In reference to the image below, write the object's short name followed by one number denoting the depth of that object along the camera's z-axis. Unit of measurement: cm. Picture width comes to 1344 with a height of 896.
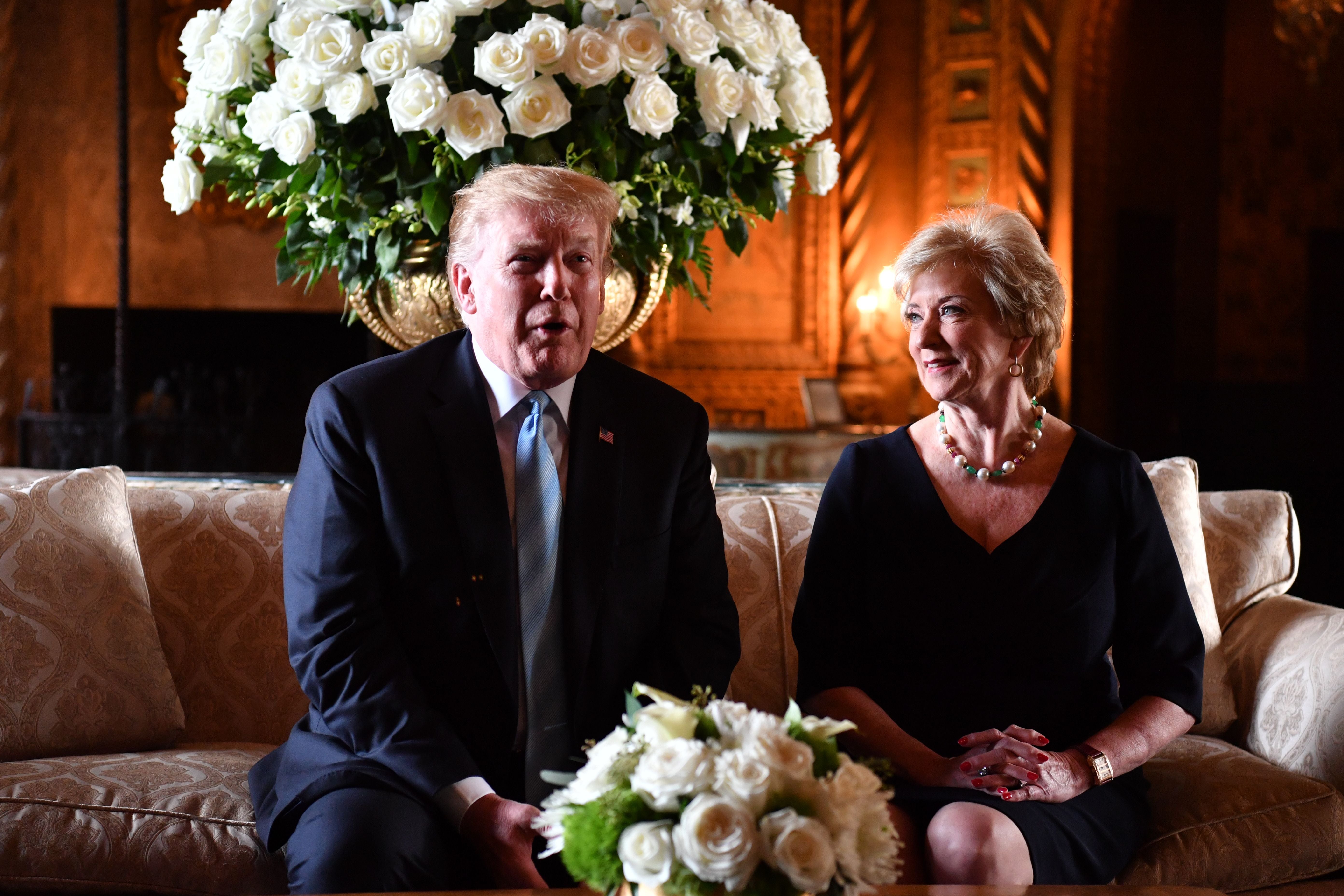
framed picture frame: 686
